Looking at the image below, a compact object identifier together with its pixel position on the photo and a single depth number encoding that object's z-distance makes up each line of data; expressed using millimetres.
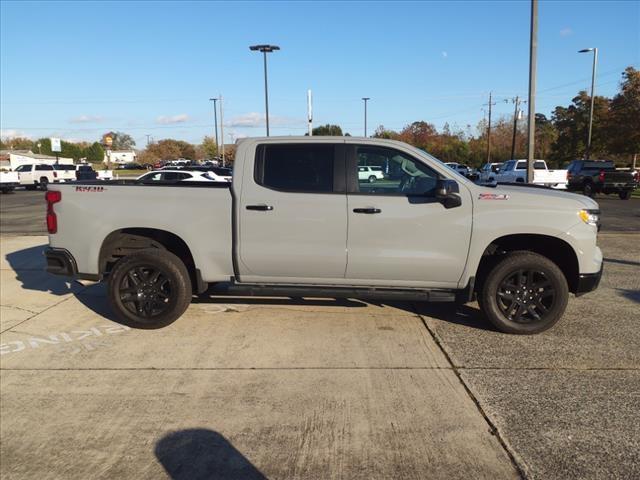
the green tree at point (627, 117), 33312
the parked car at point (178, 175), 17531
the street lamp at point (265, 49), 30881
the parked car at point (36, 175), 34938
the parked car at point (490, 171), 30875
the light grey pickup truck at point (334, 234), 4820
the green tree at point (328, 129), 61366
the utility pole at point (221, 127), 57012
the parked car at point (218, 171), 19520
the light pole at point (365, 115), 61788
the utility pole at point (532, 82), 13742
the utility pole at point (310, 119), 27478
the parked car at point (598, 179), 23005
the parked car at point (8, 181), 32312
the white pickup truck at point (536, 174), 23473
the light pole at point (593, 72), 30981
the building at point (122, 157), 127375
